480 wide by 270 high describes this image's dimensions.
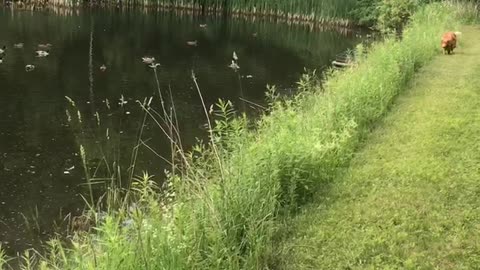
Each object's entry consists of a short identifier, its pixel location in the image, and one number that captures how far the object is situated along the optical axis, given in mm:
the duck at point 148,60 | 18031
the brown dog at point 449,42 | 12281
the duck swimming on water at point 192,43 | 21773
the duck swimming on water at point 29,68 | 15759
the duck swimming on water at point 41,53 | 17628
